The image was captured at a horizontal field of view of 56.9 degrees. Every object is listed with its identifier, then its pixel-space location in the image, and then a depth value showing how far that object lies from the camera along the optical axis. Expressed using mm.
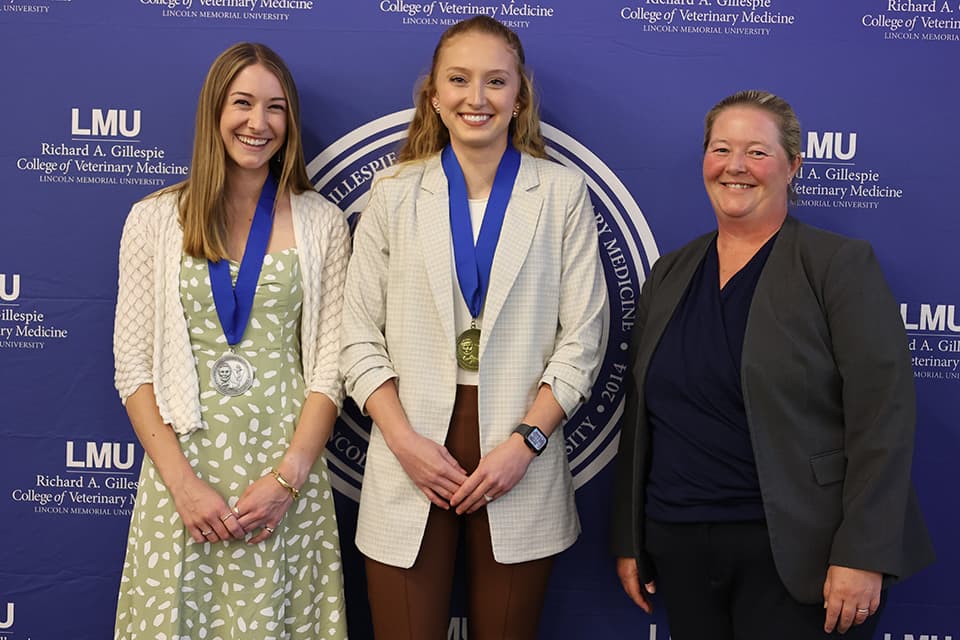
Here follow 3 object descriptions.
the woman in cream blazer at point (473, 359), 2135
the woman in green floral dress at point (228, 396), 2211
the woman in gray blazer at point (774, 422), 1854
